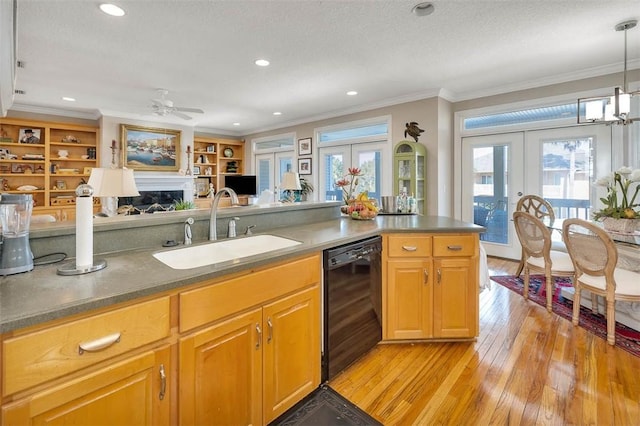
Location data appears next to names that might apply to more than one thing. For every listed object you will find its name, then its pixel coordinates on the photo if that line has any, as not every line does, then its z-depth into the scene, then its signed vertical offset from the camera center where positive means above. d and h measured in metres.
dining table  2.55 -0.43
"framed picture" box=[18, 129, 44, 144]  5.66 +1.42
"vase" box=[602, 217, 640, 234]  2.66 -0.10
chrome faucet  1.85 +0.01
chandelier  2.64 +0.94
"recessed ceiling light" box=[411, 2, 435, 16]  2.48 +1.66
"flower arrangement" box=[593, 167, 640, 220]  2.68 +0.12
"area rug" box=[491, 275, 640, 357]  2.42 -0.92
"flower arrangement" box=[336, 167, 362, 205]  3.03 +0.30
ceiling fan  4.41 +1.54
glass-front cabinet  4.76 +0.69
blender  1.18 -0.08
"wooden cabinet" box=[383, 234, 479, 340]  2.29 -0.53
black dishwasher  1.88 -0.58
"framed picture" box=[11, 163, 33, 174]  5.66 +0.83
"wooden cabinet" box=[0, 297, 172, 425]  0.86 -0.49
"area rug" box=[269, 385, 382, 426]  1.62 -1.08
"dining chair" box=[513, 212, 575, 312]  2.94 -0.40
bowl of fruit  2.76 +0.04
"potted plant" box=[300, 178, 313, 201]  6.74 +0.53
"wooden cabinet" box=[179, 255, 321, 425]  1.23 -0.60
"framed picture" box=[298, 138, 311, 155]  6.74 +1.47
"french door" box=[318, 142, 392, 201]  5.60 +0.92
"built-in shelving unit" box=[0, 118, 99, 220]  5.58 +1.01
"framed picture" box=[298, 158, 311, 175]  6.77 +1.05
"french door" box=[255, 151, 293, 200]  7.52 +1.15
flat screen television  8.09 +0.77
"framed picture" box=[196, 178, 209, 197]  8.12 +0.70
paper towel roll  1.22 -0.07
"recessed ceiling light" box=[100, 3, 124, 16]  2.42 +1.62
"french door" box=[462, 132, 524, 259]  4.67 +0.46
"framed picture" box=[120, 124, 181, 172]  6.32 +1.39
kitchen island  0.89 -0.45
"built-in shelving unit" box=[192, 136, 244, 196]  8.02 +1.42
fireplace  6.42 +0.52
